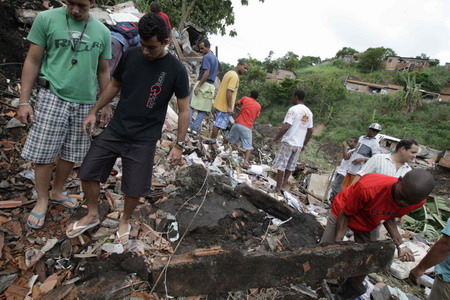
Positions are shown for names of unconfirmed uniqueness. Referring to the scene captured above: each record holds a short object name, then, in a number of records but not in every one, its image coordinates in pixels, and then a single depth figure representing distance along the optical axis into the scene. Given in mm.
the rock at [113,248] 2269
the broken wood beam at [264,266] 1897
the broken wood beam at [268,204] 3895
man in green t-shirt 1958
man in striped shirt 3270
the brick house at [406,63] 45316
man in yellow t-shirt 5141
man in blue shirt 5298
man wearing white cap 5164
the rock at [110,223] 2601
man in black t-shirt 1990
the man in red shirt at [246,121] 5508
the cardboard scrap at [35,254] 2070
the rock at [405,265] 3524
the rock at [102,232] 2434
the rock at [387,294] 2942
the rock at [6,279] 1862
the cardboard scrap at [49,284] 1928
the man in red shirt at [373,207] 1960
